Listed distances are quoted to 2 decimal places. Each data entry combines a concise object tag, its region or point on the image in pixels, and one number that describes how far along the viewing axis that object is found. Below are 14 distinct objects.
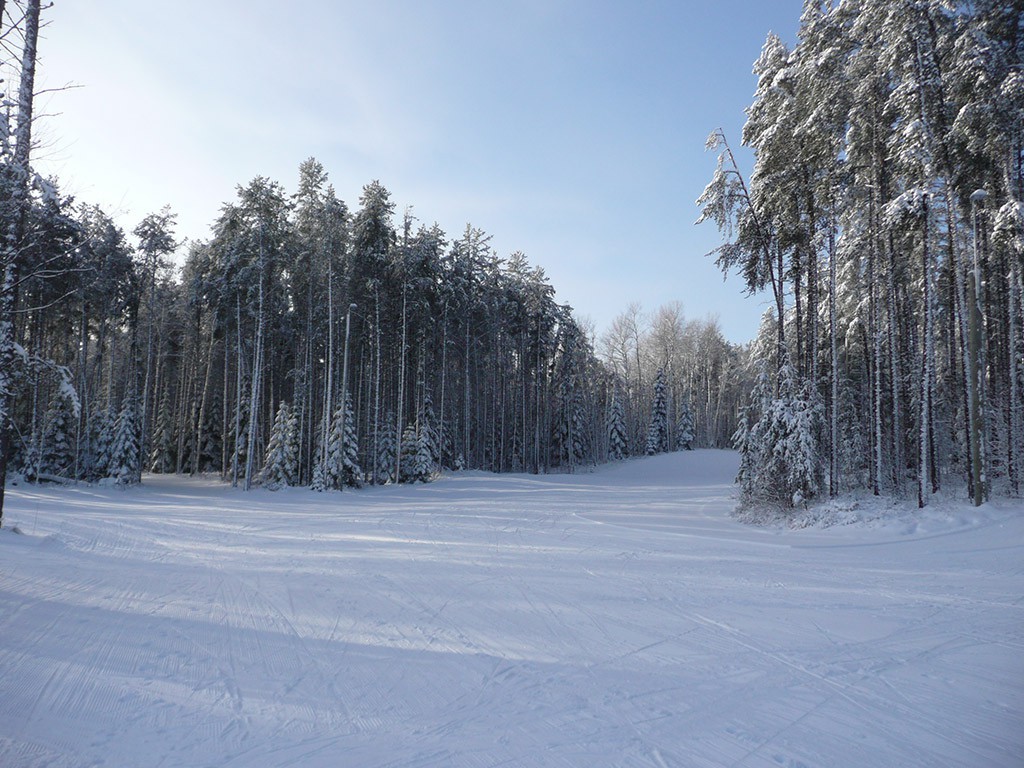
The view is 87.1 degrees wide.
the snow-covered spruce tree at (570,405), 41.38
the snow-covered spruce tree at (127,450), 25.03
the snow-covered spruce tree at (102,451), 26.25
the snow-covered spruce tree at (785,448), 14.34
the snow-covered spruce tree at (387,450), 29.72
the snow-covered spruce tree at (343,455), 24.20
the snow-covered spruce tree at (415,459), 27.12
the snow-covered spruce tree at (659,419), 54.81
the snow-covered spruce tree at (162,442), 36.19
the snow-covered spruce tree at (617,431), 51.91
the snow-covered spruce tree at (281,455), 24.70
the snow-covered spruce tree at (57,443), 24.62
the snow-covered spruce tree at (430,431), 28.37
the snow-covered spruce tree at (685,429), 56.62
